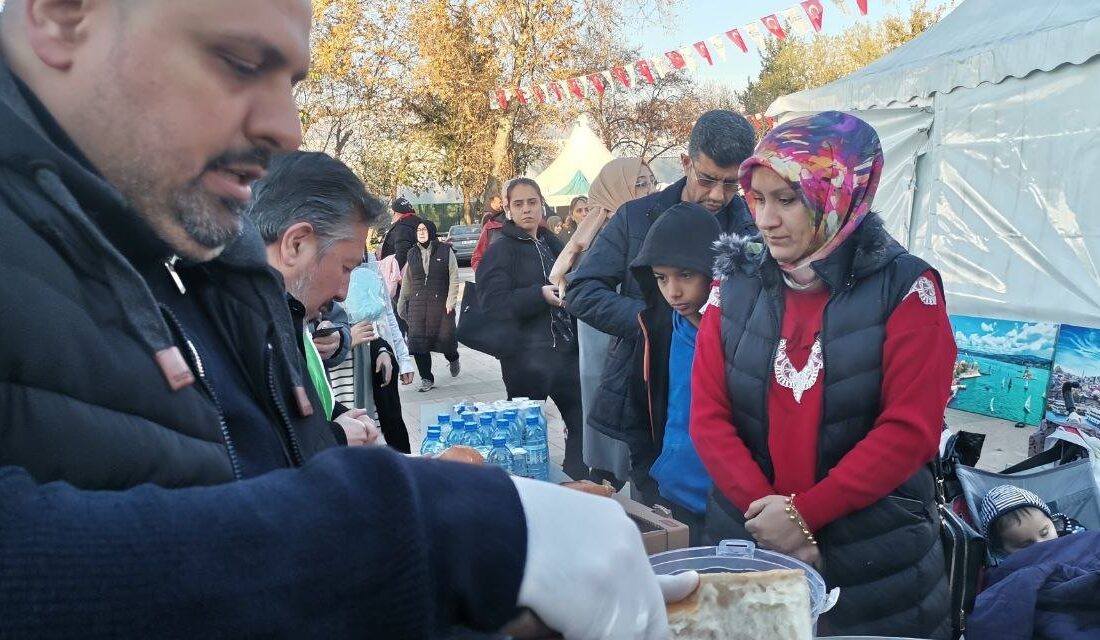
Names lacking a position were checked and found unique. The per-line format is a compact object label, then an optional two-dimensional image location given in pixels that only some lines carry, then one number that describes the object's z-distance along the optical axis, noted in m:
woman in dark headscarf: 7.93
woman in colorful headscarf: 2.04
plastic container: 1.34
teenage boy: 2.78
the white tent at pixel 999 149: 6.44
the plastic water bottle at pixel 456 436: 3.17
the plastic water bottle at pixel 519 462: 3.03
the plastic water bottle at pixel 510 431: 3.20
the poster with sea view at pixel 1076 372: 5.29
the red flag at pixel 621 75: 14.98
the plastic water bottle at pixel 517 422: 3.24
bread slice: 0.88
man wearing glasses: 3.30
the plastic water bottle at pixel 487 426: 3.20
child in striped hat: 3.18
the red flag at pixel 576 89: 17.05
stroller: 3.38
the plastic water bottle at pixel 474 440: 3.13
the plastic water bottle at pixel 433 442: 3.17
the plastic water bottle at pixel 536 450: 3.16
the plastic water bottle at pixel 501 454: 3.07
